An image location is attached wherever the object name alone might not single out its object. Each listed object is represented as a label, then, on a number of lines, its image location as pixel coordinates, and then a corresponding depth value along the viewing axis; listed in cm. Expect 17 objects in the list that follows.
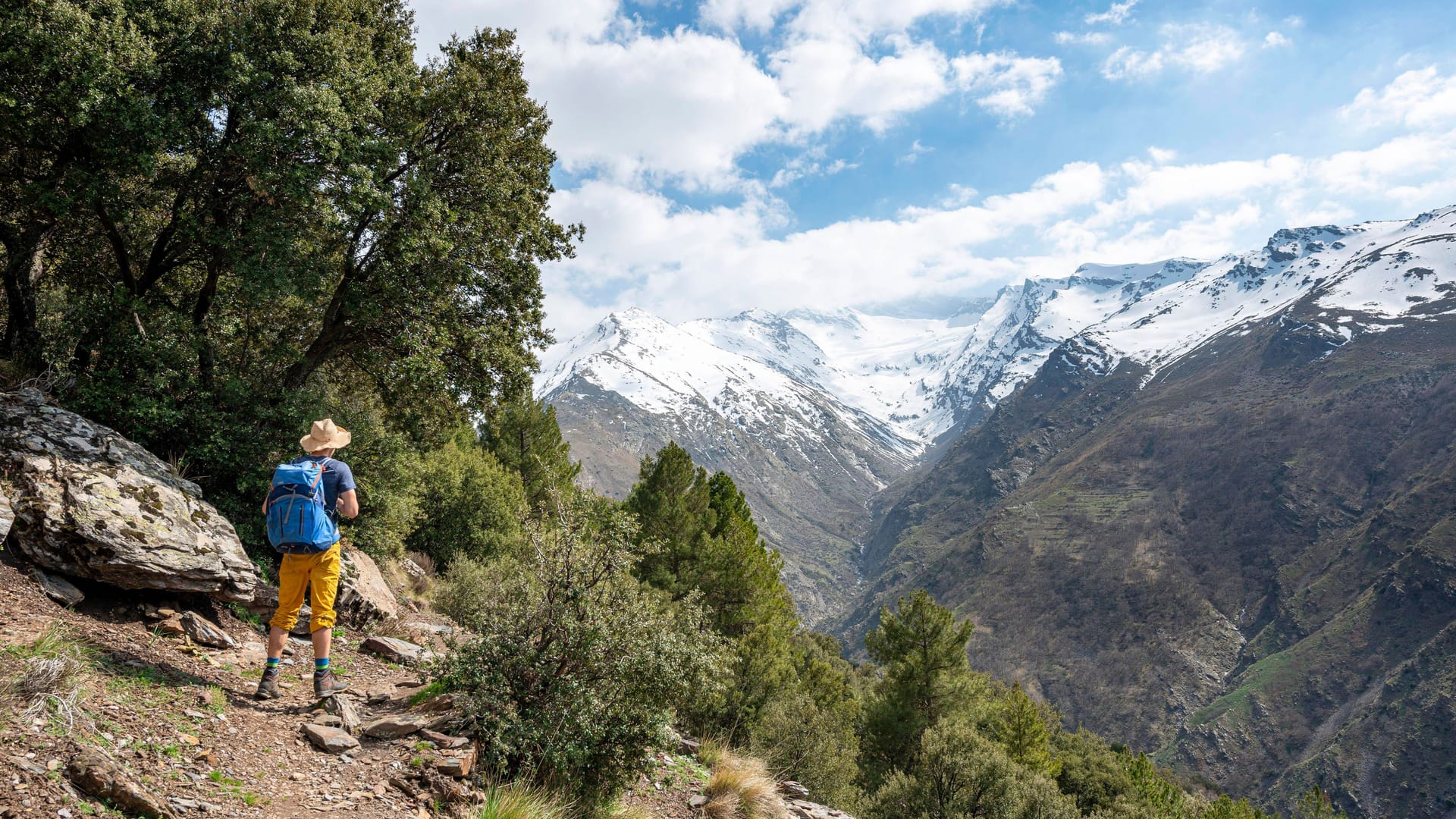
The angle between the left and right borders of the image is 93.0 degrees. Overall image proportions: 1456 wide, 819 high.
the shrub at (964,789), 2411
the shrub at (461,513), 2825
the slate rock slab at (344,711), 724
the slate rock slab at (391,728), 724
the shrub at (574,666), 727
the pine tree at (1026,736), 3634
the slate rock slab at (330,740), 681
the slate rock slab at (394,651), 1075
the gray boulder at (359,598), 1227
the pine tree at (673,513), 3064
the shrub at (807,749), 1975
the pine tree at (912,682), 3456
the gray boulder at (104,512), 830
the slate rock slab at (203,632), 873
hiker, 788
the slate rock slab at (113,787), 491
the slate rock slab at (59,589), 802
